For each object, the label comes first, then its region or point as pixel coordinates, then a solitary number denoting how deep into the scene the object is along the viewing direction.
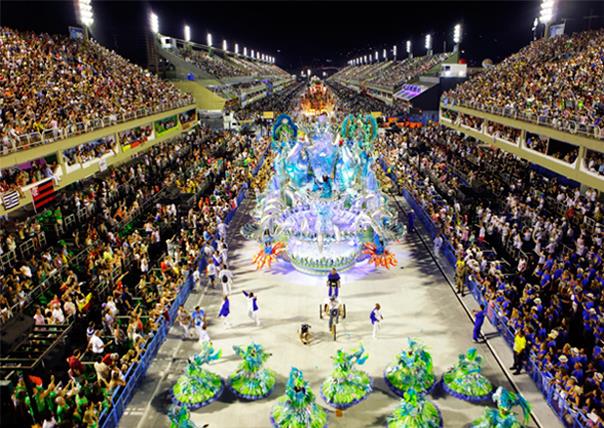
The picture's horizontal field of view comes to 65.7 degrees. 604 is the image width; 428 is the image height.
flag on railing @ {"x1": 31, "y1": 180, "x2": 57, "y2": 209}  20.45
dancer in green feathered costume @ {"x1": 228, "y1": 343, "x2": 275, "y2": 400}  11.07
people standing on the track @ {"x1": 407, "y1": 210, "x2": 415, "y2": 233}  21.56
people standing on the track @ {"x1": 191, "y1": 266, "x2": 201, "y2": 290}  16.30
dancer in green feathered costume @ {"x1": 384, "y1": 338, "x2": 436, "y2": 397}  11.07
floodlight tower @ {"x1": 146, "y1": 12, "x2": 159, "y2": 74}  56.62
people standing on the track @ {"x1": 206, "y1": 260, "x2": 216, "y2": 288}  16.47
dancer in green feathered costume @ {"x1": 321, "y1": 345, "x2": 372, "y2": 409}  10.82
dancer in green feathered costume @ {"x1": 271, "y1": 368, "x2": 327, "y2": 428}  9.80
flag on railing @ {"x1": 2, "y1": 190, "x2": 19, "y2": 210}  17.98
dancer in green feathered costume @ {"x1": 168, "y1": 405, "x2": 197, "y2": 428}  9.28
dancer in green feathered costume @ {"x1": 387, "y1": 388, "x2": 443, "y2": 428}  9.68
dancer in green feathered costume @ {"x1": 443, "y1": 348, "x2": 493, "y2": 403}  10.84
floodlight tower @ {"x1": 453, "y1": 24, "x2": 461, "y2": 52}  75.01
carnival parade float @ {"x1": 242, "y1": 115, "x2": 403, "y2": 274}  17.42
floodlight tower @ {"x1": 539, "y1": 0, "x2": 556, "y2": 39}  47.28
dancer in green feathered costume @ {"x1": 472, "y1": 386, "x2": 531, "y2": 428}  9.23
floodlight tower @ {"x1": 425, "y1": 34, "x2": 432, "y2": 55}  102.25
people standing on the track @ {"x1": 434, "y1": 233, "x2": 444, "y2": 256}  19.03
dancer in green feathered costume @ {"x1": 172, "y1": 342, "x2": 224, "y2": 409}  10.82
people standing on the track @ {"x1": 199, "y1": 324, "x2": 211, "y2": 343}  12.86
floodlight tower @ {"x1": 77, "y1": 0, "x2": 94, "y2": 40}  42.83
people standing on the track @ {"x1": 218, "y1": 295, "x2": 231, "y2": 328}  13.73
